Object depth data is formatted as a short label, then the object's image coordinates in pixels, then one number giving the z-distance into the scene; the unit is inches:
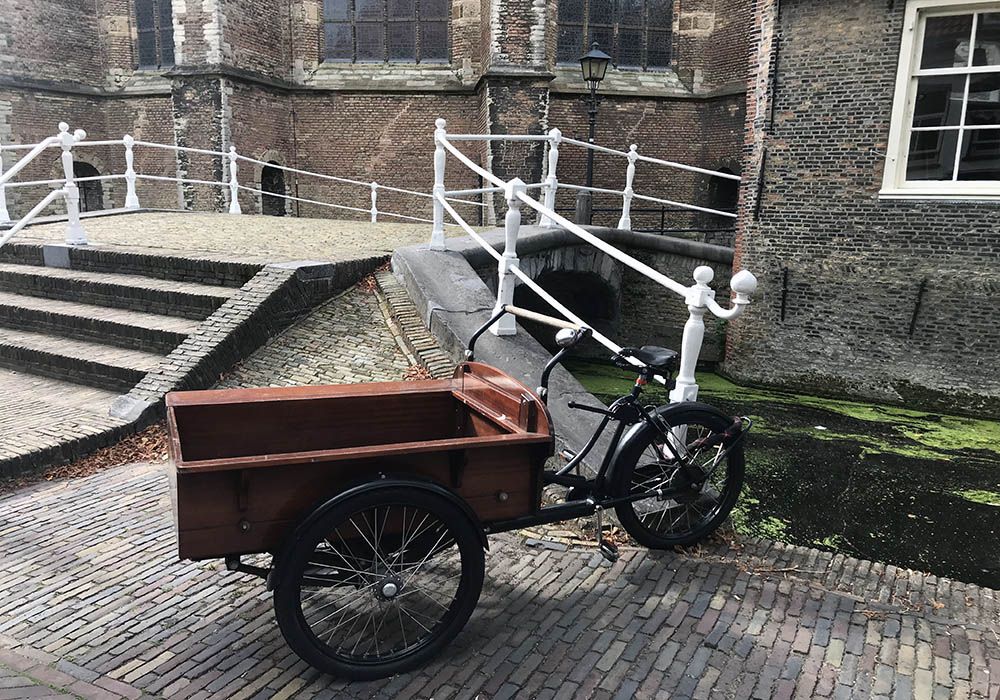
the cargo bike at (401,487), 97.8
